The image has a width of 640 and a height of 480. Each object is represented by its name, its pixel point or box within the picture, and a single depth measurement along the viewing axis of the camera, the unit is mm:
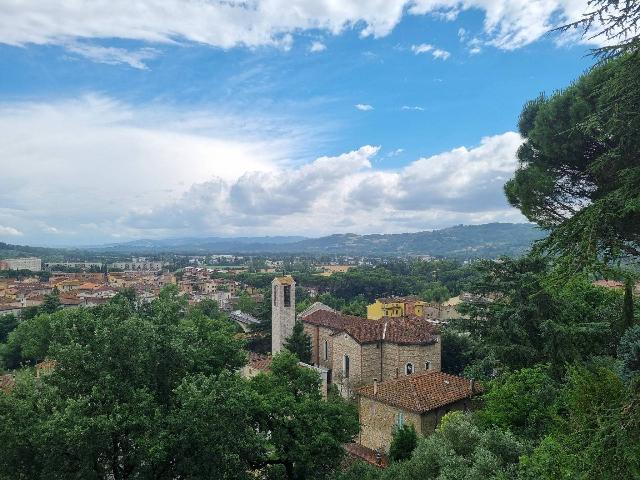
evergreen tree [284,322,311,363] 37250
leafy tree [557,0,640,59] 6586
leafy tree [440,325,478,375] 35188
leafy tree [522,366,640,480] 5555
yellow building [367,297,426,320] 53219
